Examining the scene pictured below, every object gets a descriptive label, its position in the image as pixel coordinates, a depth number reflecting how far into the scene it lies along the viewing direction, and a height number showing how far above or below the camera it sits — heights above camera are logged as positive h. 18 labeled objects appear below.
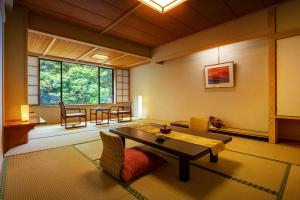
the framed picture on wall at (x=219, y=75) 4.11 +0.67
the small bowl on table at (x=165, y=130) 2.51 -0.49
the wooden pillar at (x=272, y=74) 3.10 +0.50
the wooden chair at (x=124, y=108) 6.62 -0.38
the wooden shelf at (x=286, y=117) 2.85 -0.32
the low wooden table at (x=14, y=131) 2.76 -0.58
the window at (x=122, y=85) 7.56 +0.70
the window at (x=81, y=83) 6.82 +0.70
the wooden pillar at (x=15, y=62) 3.08 +0.75
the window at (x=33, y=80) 5.24 +0.64
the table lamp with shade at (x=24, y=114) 3.12 -0.30
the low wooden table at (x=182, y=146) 1.70 -0.56
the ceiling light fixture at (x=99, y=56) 5.45 +1.53
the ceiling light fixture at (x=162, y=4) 2.50 +1.55
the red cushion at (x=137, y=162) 1.86 -0.82
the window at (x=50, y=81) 5.79 +0.67
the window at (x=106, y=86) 7.16 +0.62
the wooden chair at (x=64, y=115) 4.82 -0.50
